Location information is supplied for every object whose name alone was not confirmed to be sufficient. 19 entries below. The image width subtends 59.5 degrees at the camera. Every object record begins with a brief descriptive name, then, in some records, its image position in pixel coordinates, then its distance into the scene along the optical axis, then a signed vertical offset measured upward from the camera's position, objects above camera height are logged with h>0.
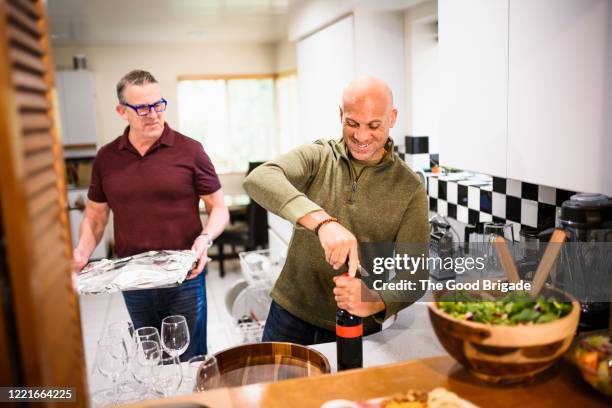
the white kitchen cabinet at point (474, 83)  1.79 +0.11
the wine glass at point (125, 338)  1.32 -0.52
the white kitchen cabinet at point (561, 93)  1.37 +0.05
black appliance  1.55 -0.40
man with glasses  2.22 -0.28
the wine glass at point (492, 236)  2.07 -0.48
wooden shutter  0.49 -0.07
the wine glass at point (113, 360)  1.30 -0.55
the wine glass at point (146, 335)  1.37 -0.54
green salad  1.04 -0.40
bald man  1.58 -0.24
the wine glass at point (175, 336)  1.48 -0.57
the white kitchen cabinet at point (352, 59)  3.09 +0.37
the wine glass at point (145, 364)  1.28 -0.56
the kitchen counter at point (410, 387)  1.02 -0.53
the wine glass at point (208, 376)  1.10 -0.51
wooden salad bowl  0.98 -0.43
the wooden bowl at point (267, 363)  1.28 -0.58
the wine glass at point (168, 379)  1.26 -0.59
